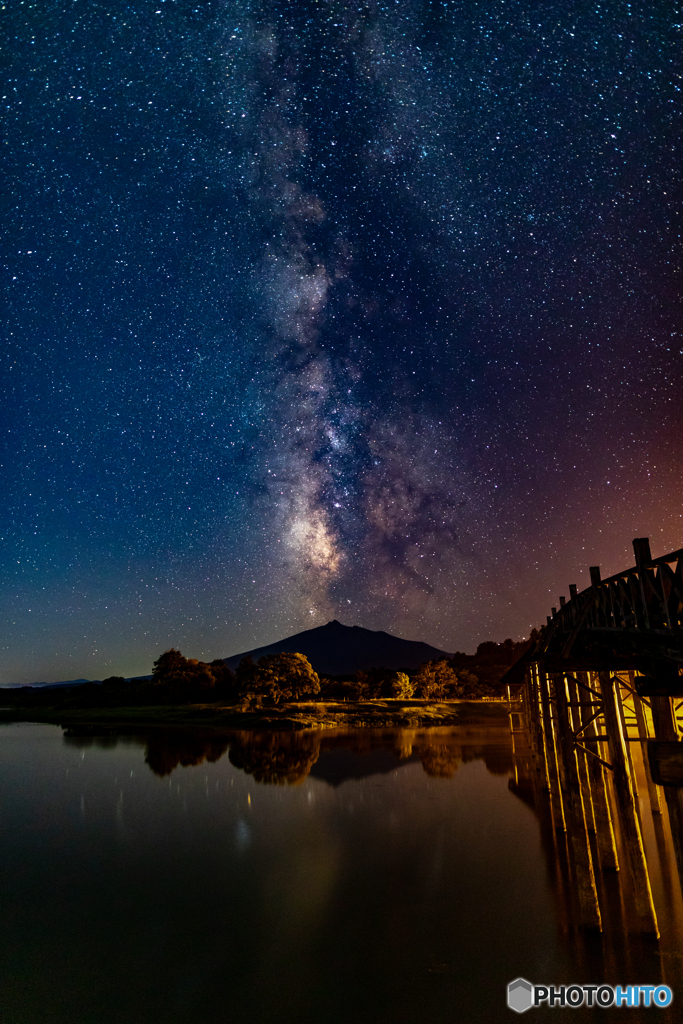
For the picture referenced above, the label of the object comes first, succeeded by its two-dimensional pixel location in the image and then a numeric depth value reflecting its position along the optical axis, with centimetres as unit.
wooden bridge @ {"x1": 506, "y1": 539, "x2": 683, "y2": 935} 873
